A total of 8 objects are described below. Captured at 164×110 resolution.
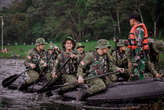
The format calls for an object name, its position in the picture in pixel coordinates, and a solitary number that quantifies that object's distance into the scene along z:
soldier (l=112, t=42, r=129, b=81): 9.93
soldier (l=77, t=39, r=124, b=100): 7.28
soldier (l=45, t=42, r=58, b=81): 11.13
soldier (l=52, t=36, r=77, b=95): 8.49
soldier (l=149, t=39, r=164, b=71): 7.52
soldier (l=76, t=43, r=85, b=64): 11.55
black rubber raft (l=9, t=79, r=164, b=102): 7.02
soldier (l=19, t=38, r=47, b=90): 9.68
